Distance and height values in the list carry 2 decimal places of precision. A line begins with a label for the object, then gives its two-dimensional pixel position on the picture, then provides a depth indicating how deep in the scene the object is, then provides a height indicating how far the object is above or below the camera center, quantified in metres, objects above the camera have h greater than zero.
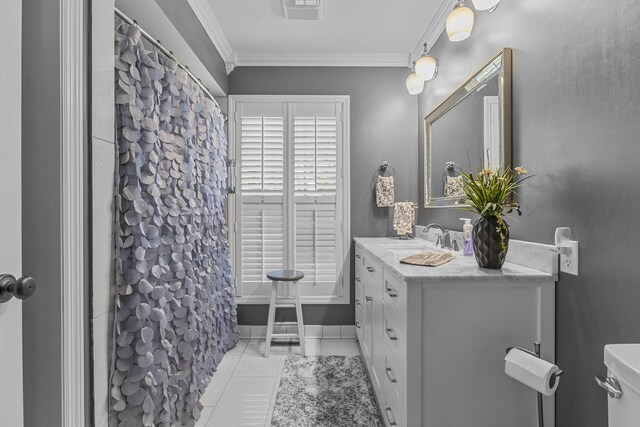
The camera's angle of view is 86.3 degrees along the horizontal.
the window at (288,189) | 3.04 +0.19
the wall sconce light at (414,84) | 2.51 +0.94
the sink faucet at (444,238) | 2.28 -0.19
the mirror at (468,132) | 1.65 +0.47
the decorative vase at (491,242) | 1.40 -0.14
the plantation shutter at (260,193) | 3.04 +0.15
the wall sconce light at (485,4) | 1.58 +0.96
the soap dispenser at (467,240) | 1.88 -0.17
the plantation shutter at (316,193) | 3.05 +0.15
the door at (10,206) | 0.86 +0.01
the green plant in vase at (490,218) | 1.40 -0.03
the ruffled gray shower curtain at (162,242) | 1.31 -0.15
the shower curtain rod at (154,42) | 1.37 +0.78
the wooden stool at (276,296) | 2.68 -0.70
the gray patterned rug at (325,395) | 1.87 -1.14
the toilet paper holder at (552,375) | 1.05 -0.51
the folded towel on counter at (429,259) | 1.51 -0.23
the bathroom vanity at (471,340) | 1.28 -0.49
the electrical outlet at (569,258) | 1.20 -0.17
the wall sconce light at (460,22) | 1.77 +0.98
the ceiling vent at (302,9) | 2.21 +1.34
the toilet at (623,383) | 0.65 -0.35
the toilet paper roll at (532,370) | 1.03 -0.50
